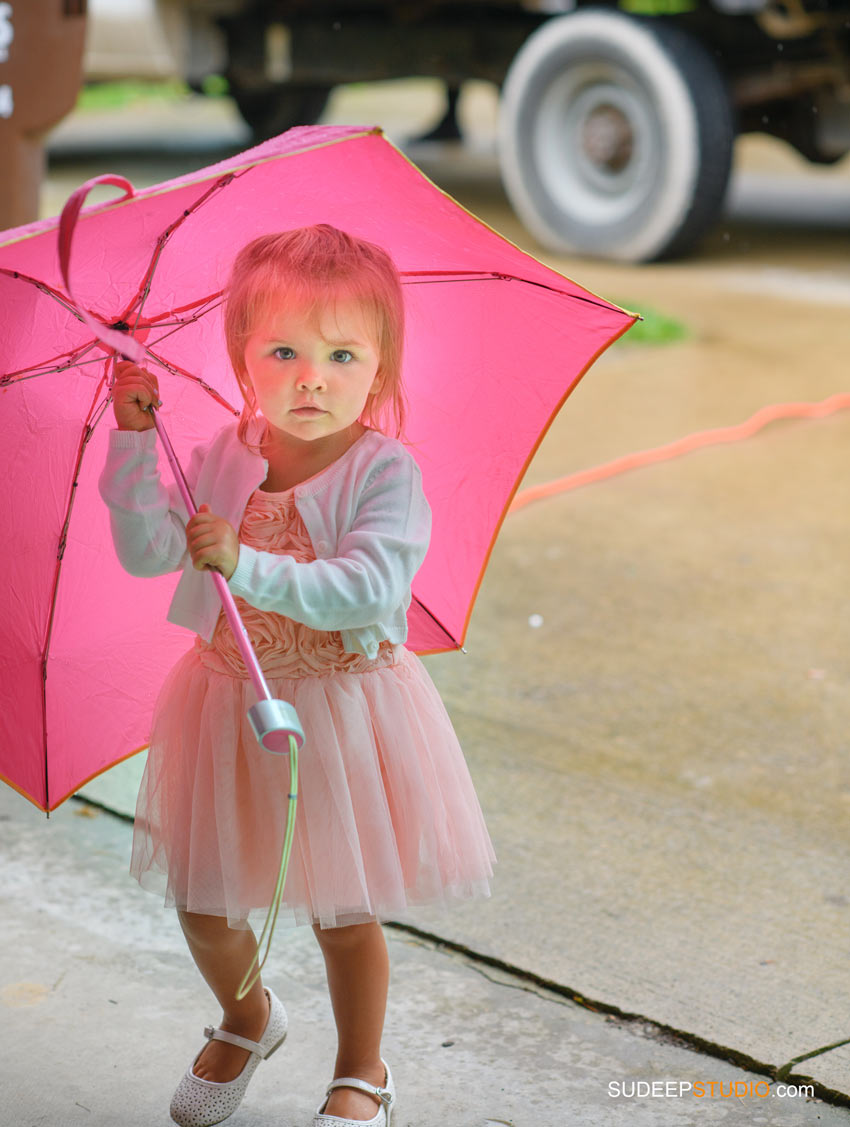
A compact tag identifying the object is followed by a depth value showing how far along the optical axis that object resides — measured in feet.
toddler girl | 12.29
